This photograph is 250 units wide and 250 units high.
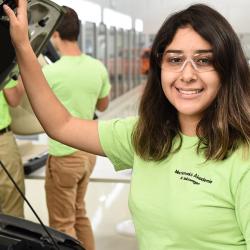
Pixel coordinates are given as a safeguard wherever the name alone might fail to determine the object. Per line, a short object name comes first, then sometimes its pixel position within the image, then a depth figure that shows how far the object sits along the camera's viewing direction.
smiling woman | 1.14
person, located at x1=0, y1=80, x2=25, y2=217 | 2.59
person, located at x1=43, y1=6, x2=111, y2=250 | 2.76
